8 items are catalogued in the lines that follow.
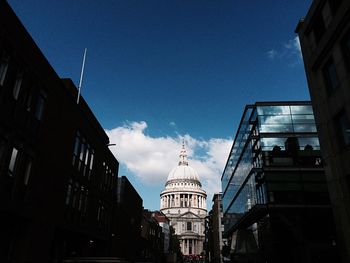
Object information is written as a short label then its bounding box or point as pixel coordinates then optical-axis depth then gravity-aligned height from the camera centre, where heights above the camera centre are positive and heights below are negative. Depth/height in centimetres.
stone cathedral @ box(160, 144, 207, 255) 17250 +3137
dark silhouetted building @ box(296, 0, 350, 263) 1662 +908
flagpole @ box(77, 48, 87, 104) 2610 +1406
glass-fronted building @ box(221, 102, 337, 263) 2941 +696
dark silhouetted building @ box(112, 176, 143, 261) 3691 +515
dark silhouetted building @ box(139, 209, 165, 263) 5997 +508
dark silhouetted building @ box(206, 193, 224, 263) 8850 +1035
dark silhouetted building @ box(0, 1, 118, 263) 1520 +582
